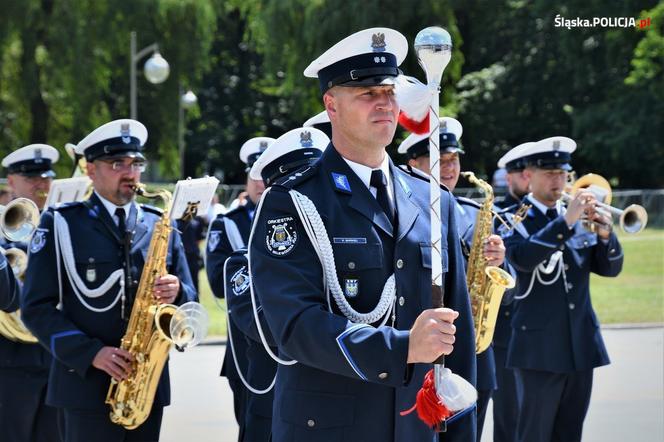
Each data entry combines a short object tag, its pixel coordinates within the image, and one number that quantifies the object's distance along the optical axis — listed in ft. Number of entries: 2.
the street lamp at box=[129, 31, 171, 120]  84.48
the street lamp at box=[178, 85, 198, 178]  105.09
